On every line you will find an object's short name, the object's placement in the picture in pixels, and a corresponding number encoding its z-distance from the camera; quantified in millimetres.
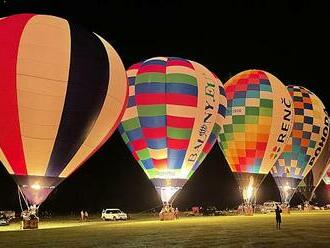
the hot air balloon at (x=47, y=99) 20453
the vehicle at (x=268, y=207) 42875
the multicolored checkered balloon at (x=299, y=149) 38094
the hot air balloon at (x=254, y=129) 33219
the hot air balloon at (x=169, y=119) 28203
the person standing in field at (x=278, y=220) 20516
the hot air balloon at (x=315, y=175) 44281
